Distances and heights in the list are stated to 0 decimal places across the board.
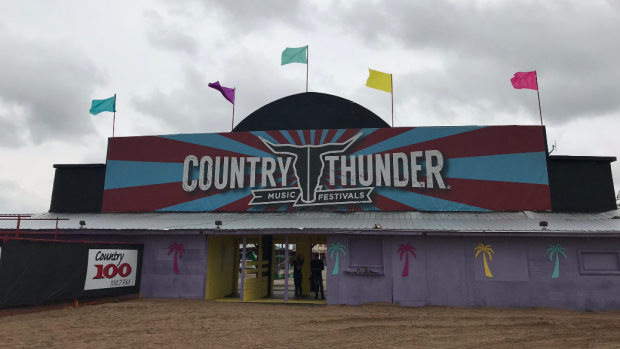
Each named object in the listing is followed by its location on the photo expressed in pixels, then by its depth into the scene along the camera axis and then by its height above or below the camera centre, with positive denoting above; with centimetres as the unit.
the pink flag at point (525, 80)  1744 +743
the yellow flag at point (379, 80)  1853 +786
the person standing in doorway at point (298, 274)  1559 -44
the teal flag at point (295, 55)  1939 +930
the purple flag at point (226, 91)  1947 +783
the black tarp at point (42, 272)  1069 -32
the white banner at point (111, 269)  1290 -27
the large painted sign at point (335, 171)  1555 +350
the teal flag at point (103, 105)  1959 +703
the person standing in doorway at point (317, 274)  1529 -44
